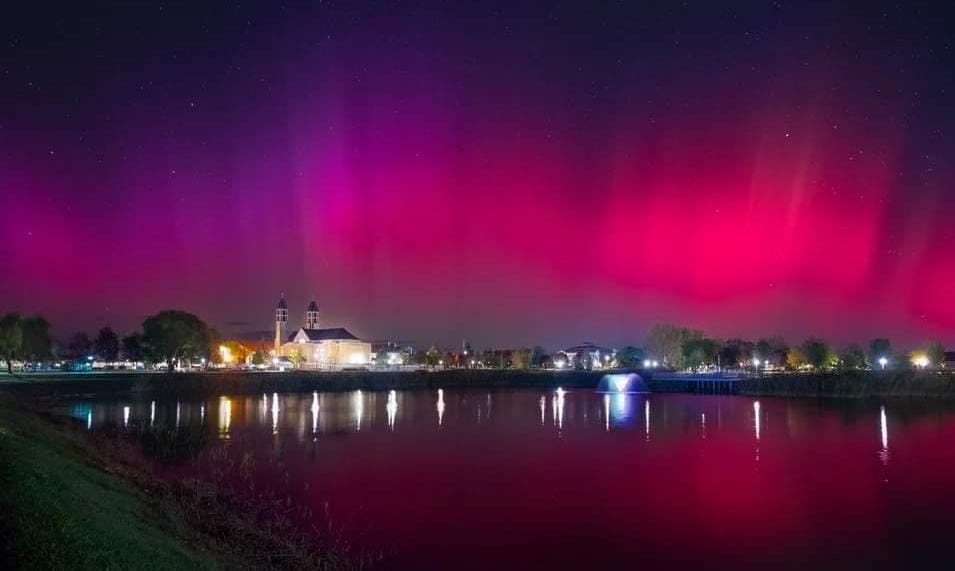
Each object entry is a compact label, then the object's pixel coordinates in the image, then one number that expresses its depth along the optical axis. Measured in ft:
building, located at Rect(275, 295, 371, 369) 600.39
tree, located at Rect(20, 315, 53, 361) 411.95
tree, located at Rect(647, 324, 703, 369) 643.45
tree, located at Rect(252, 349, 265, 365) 608.39
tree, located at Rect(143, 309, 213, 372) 405.18
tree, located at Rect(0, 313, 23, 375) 378.73
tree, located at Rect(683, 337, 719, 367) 620.90
